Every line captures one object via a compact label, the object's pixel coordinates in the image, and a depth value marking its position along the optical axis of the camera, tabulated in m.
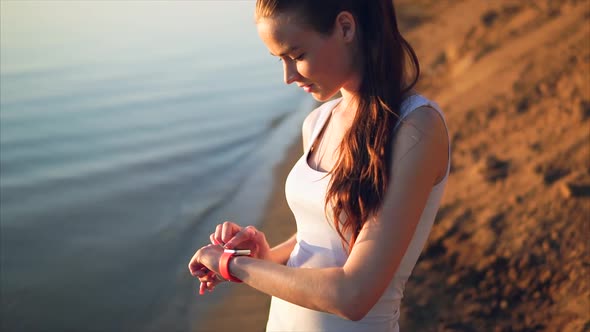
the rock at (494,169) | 4.89
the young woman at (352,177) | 1.54
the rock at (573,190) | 4.37
